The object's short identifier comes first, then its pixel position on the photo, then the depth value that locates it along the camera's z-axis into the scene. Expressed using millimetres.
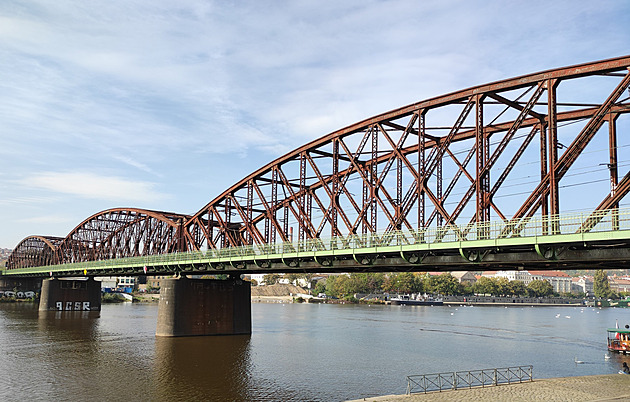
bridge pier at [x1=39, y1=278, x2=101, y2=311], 114938
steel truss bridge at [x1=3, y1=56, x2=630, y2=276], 31172
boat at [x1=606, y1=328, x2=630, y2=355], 57188
